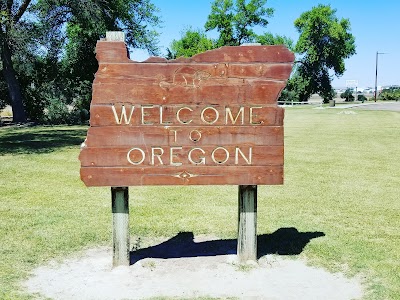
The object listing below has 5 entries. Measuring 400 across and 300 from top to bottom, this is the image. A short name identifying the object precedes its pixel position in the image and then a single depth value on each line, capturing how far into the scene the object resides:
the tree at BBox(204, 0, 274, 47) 66.44
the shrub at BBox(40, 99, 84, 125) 30.75
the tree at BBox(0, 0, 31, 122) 18.78
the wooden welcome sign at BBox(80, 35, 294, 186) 5.06
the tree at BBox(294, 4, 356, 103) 74.38
